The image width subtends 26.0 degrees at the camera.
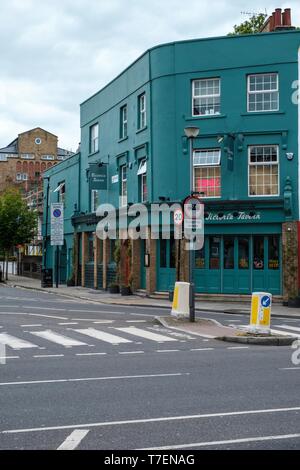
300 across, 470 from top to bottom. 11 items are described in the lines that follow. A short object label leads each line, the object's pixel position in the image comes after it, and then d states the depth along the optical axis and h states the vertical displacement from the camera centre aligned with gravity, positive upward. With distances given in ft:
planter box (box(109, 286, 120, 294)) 109.09 -5.30
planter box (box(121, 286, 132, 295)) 103.86 -5.20
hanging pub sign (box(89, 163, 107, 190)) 115.44 +14.53
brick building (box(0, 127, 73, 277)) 307.58 +47.78
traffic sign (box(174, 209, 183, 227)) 88.62 +5.70
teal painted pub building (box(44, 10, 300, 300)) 90.94 +15.15
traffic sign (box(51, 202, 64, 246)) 130.62 +6.31
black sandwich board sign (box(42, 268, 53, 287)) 131.64 -4.02
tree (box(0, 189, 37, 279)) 169.68 +9.16
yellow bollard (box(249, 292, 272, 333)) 52.29 -4.51
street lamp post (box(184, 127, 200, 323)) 63.77 -1.21
